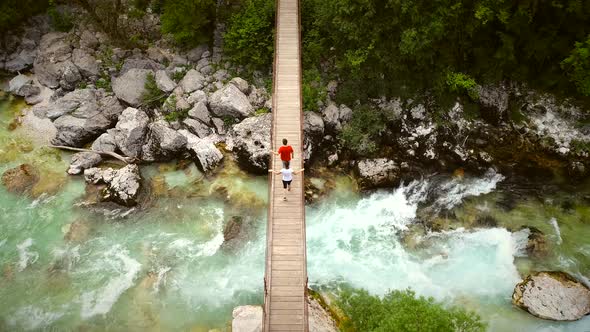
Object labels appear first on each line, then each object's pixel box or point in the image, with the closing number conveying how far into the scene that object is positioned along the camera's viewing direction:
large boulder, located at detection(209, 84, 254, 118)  19.12
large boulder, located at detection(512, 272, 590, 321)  13.31
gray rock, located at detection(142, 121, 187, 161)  18.73
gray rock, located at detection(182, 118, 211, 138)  19.27
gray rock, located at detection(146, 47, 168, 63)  21.72
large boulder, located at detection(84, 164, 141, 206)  17.47
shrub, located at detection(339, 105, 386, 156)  18.41
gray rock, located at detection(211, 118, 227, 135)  19.28
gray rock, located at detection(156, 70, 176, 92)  20.47
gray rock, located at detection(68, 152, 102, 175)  18.64
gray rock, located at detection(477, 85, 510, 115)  18.50
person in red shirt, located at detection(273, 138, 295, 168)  13.61
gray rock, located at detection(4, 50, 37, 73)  22.47
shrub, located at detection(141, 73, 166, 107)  20.30
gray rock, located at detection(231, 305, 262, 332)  13.44
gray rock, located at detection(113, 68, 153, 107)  20.30
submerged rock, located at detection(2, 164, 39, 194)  18.33
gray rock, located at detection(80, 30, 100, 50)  22.39
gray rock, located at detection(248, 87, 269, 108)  19.79
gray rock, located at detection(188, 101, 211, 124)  19.44
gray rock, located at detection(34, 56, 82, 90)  21.31
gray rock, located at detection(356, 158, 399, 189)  17.80
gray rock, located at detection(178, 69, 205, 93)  20.30
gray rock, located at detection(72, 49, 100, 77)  21.47
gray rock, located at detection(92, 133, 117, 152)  19.16
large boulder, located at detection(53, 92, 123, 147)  19.50
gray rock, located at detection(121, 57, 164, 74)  21.31
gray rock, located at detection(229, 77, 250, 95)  19.97
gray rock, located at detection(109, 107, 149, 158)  18.94
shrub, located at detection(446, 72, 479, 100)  17.27
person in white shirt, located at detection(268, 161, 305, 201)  14.00
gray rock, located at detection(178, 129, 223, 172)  18.47
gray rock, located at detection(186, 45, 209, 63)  21.55
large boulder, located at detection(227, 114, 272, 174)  17.98
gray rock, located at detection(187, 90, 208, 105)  19.88
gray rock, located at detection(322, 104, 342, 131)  19.03
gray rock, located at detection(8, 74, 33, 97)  21.69
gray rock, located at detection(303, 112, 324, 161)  18.45
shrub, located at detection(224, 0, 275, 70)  20.06
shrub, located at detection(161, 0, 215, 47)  20.14
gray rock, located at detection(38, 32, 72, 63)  22.14
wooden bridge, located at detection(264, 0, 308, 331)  12.38
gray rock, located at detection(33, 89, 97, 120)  20.61
